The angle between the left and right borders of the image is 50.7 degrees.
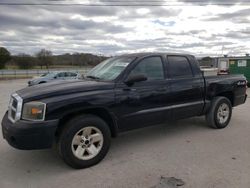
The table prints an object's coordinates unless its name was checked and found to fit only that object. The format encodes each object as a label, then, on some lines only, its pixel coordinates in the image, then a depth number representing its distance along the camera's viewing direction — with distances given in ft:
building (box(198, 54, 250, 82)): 59.41
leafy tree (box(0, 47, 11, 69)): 208.29
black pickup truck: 12.50
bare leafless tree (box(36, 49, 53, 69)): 228.06
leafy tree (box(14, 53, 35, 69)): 217.56
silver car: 77.15
